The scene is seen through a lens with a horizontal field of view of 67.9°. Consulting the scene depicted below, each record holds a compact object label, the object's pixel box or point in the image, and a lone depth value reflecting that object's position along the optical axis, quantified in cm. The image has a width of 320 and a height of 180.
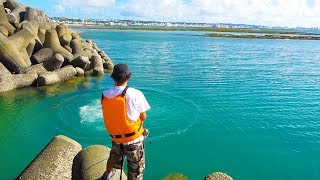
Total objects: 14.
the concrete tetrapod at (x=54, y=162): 580
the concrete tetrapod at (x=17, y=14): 1932
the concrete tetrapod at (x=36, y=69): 1497
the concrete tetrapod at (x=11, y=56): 1453
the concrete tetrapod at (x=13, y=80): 1338
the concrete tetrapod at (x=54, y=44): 1741
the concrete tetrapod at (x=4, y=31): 1676
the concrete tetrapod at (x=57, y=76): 1453
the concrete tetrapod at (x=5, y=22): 1762
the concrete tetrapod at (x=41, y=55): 1659
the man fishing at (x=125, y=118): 418
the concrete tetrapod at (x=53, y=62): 1601
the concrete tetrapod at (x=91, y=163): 527
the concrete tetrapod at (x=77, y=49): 1890
